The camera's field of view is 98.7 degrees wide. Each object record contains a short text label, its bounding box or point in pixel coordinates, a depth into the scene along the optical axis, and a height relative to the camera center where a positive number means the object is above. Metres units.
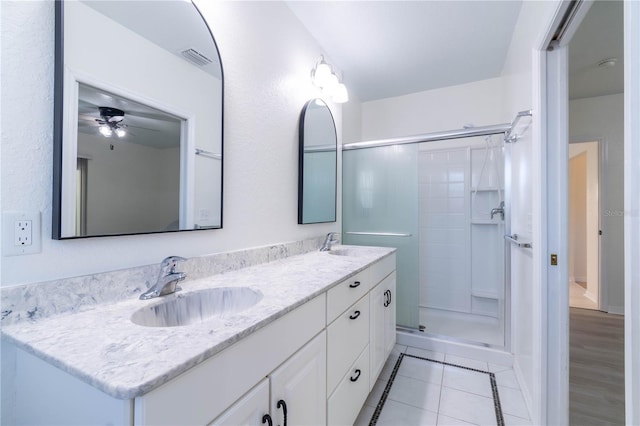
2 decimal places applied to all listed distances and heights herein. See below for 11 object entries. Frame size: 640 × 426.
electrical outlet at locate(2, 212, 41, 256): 0.70 -0.05
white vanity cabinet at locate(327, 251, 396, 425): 1.13 -0.62
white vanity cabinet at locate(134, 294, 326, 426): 0.50 -0.37
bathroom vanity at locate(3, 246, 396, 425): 0.50 -0.33
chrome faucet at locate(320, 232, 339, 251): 2.05 -0.22
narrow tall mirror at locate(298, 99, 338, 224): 1.96 +0.39
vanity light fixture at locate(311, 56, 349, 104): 2.09 +1.03
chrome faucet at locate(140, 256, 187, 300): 0.93 -0.23
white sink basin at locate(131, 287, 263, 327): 0.92 -0.34
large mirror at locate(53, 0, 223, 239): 0.81 +0.34
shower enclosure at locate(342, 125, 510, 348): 2.34 -0.08
